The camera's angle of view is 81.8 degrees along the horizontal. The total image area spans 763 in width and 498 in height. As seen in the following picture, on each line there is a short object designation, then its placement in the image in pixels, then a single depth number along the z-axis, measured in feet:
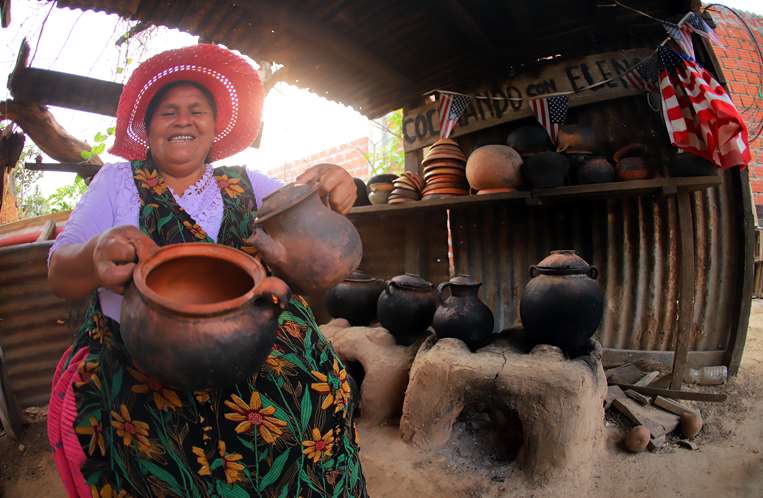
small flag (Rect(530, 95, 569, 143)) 11.85
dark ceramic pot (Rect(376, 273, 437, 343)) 10.82
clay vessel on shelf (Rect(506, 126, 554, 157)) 12.09
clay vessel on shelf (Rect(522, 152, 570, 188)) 10.75
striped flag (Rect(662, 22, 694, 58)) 9.90
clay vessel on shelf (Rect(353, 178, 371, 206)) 15.07
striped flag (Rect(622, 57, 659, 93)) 10.76
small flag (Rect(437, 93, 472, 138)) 13.47
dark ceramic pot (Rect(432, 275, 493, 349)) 9.78
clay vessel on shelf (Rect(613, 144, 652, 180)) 10.25
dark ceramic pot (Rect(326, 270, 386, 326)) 12.89
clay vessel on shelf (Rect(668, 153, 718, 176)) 9.64
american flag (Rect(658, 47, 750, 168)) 9.29
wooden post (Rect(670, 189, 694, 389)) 10.11
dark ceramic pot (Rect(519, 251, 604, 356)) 8.87
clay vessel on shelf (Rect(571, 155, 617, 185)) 10.44
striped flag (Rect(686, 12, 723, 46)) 10.00
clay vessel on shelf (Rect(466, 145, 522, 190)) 11.46
